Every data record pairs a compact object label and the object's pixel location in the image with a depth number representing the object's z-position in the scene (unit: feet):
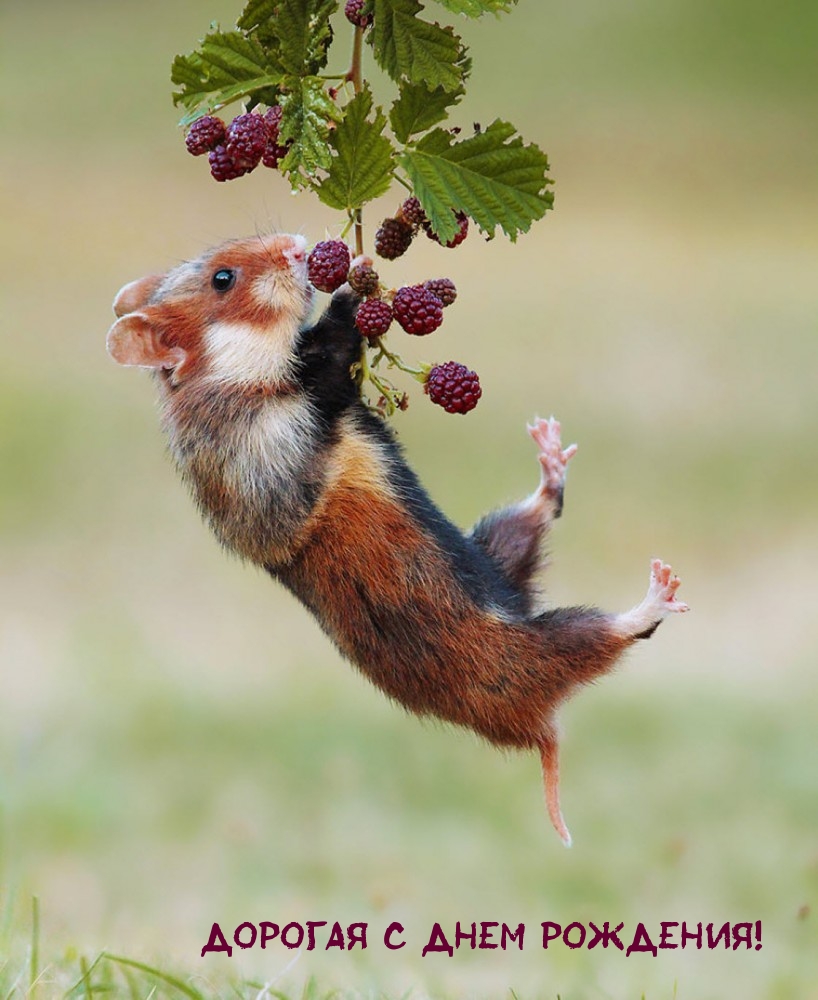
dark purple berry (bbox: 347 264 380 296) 16.85
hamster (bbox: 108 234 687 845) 18.47
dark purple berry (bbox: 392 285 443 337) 16.24
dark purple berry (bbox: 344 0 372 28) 16.12
